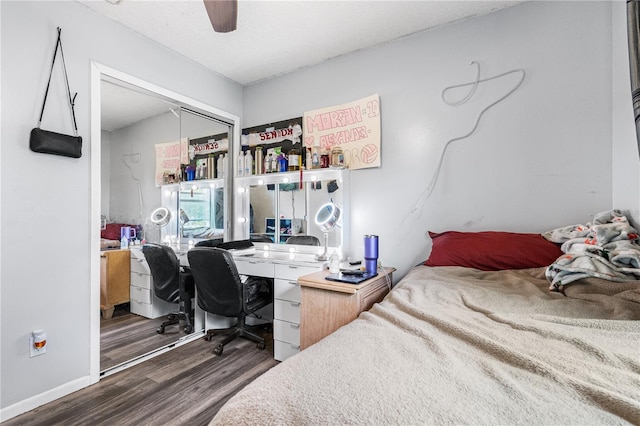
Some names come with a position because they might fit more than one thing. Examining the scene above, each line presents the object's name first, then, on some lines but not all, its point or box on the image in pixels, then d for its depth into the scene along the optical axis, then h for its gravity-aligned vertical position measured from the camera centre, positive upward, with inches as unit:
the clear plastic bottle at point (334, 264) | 86.0 -14.5
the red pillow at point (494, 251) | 68.3 -9.1
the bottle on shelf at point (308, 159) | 108.7 +20.9
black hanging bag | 68.6 +18.5
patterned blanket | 50.4 -7.5
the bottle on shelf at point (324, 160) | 104.4 +19.6
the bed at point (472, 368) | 25.4 -16.9
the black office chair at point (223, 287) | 87.9 -22.9
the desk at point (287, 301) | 87.7 -26.4
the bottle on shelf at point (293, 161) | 111.7 +20.7
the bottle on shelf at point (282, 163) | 115.2 +20.5
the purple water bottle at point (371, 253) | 79.6 -10.7
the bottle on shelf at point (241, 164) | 125.7 +22.2
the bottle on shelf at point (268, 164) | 119.4 +20.9
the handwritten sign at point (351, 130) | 99.8 +30.6
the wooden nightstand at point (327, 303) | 69.6 -22.0
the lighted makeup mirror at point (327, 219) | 96.6 -1.4
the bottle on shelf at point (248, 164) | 124.6 +22.0
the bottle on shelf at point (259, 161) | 122.6 +22.7
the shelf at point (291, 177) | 104.3 +15.0
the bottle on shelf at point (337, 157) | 103.9 +20.5
